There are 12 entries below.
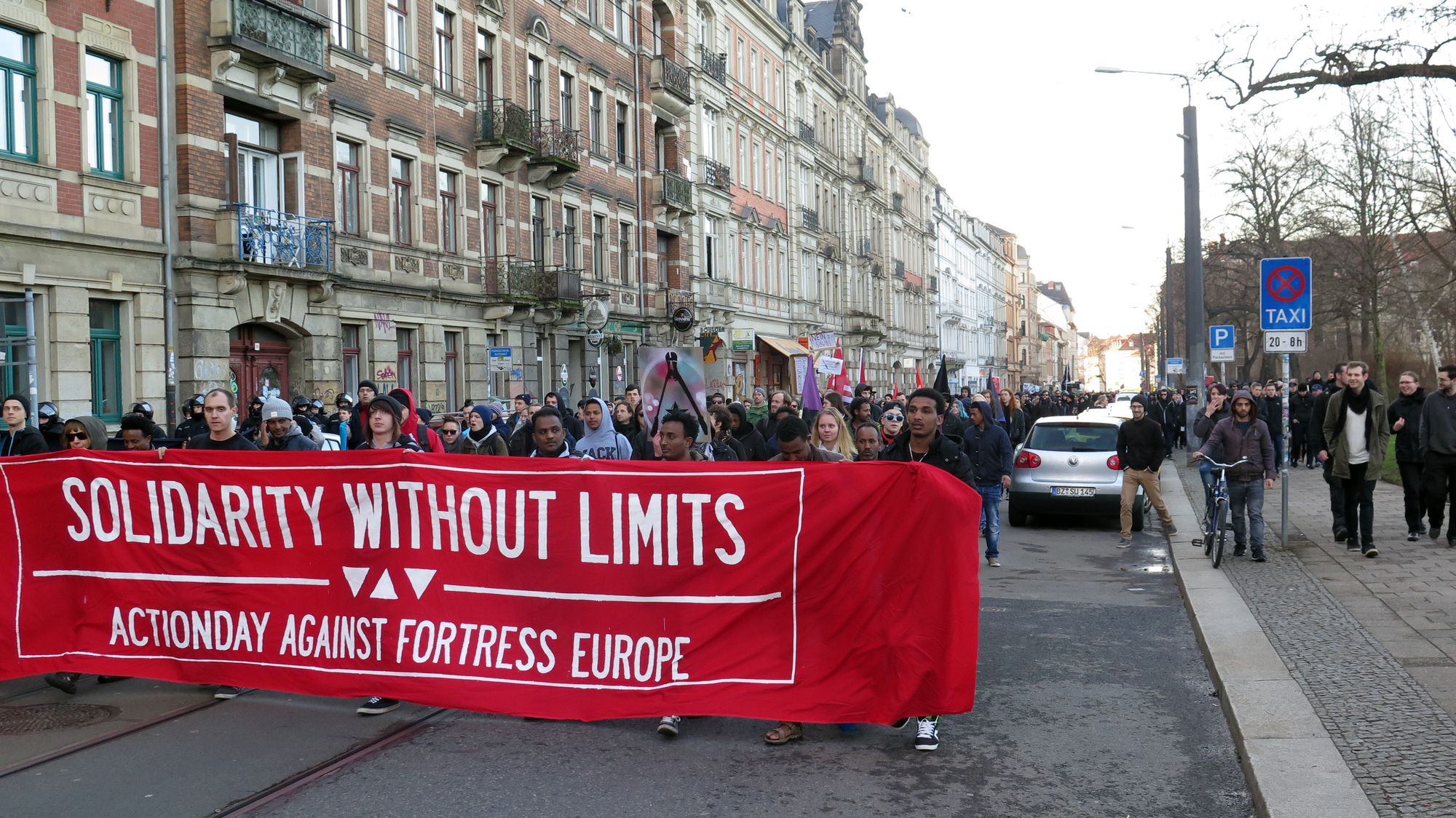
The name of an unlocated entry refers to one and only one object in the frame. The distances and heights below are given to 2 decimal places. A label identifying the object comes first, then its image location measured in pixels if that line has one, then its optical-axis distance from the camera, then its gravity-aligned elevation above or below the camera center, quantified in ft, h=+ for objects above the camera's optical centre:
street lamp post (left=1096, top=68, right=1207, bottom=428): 79.82 +8.34
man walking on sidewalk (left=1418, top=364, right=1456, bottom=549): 43.06 -1.53
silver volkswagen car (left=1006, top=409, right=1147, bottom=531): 56.13 -3.28
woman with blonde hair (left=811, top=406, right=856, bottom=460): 34.76 -0.71
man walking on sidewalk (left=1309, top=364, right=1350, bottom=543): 46.11 -2.66
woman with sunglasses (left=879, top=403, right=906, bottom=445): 50.34 -0.89
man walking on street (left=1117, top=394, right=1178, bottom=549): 50.39 -2.33
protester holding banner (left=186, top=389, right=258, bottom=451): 27.78 -0.24
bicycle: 41.29 -3.92
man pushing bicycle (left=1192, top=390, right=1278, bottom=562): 42.27 -1.94
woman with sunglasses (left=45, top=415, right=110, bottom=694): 31.60 -0.50
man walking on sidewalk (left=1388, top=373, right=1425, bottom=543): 45.09 -1.81
